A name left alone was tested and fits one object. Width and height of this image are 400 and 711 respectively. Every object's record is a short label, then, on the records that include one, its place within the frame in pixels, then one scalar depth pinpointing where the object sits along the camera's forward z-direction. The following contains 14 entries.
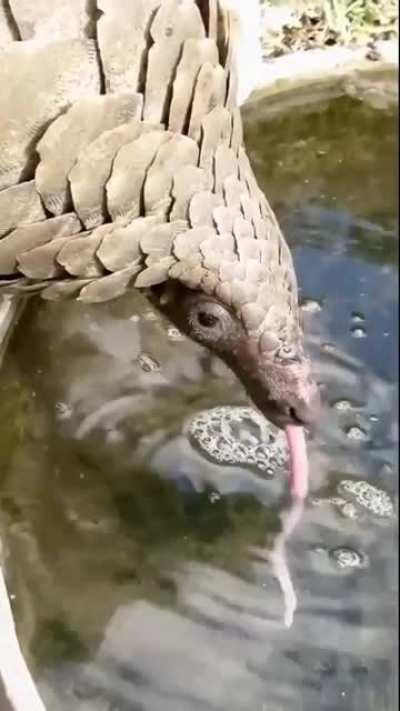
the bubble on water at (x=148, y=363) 0.83
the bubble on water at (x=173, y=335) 0.82
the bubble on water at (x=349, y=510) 0.79
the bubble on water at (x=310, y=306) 0.88
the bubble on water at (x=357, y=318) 0.89
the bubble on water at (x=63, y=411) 0.79
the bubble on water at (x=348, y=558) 0.77
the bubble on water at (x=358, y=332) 0.88
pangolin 0.60
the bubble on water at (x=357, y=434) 0.83
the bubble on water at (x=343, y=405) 0.84
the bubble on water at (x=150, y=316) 0.82
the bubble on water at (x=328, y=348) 0.86
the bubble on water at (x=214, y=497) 0.77
